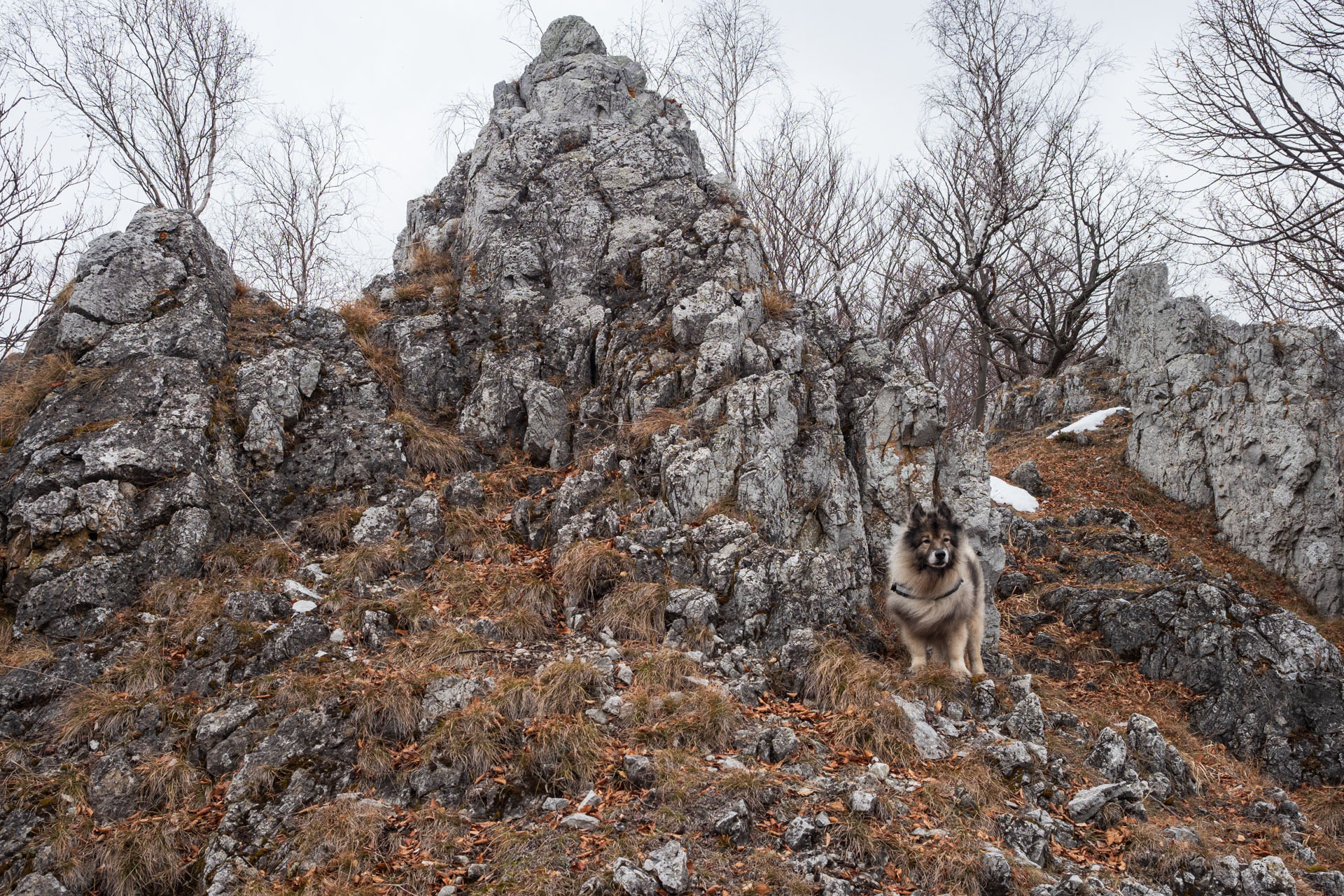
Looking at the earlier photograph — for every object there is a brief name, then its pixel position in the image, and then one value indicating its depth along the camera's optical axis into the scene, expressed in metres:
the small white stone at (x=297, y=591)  6.59
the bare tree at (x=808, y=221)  17.14
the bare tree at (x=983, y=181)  16.98
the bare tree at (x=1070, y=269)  17.83
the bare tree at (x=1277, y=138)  7.06
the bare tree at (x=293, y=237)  17.39
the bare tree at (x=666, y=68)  16.53
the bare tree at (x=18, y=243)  8.14
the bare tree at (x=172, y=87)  13.49
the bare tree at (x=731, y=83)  17.12
